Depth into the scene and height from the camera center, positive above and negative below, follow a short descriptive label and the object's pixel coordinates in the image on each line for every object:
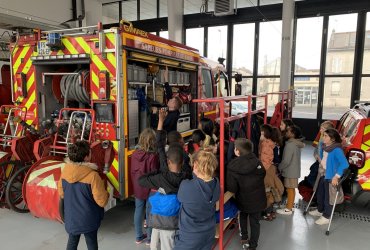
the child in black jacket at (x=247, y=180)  2.82 -0.85
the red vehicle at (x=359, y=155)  3.63 -0.78
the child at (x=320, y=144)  4.02 -0.73
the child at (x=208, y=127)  3.70 -0.48
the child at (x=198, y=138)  3.37 -0.55
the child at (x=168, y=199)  2.52 -0.93
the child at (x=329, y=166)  3.46 -0.89
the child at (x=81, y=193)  2.40 -0.84
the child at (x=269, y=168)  3.73 -0.97
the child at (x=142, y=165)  3.11 -0.79
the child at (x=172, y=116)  4.28 -0.39
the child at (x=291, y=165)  3.92 -0.98
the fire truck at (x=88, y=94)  3.43 -0.08
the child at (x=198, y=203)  2.35 -0.89
